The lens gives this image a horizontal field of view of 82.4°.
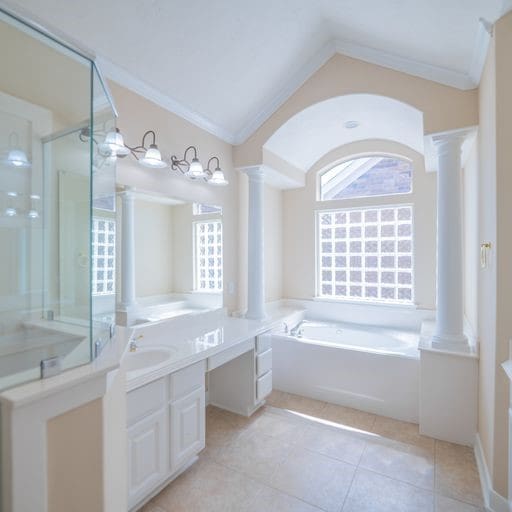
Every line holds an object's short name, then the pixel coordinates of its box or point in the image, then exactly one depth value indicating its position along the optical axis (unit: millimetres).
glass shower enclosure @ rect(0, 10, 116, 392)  1197
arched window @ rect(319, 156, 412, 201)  3730
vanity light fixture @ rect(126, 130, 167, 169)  2121
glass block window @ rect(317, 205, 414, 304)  3723
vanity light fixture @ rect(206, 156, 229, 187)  2713
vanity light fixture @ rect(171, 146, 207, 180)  2467
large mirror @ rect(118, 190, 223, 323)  2270
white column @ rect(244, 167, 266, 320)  3104
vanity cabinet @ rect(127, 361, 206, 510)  1530
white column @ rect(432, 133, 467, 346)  2275
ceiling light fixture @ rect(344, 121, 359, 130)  3205
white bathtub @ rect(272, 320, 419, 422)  2555
